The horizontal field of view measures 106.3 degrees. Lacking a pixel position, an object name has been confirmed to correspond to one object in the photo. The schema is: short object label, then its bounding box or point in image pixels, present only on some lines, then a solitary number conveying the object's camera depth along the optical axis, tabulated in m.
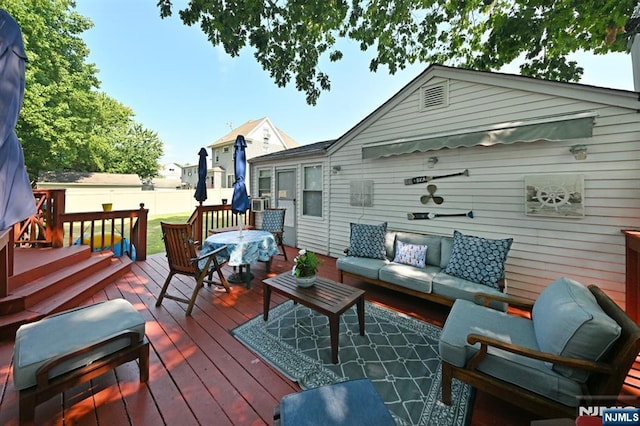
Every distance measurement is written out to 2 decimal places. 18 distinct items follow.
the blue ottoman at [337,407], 1.25
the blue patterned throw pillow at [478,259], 3.22
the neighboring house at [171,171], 49.09
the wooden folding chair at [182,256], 3.32
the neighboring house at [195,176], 21.39
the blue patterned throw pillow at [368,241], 4.38
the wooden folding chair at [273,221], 6.09
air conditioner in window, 7.76
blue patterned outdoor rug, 1.93
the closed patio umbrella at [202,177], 5.95
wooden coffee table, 2.38
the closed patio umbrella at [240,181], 4.75
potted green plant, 2.95
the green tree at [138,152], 24.22
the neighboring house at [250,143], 19.84
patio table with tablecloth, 3.88
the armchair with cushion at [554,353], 1.53
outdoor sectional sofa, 3.22
